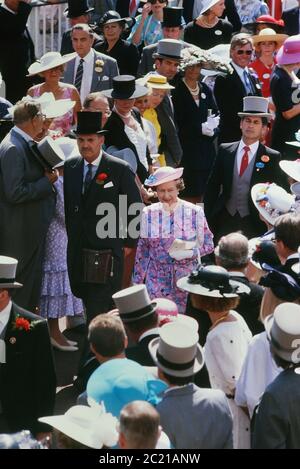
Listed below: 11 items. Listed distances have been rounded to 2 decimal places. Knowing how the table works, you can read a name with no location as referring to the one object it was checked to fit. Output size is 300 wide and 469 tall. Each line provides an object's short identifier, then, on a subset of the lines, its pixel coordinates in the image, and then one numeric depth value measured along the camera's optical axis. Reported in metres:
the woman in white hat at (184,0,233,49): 25.03
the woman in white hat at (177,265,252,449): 11.28
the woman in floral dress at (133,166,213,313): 15.51
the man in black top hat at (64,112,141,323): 15.29
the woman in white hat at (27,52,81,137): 19.36
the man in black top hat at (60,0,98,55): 24.73
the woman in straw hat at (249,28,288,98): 23.94
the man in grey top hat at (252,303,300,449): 9.93
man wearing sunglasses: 21.55
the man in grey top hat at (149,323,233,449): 9.59
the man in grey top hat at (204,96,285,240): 17.23
